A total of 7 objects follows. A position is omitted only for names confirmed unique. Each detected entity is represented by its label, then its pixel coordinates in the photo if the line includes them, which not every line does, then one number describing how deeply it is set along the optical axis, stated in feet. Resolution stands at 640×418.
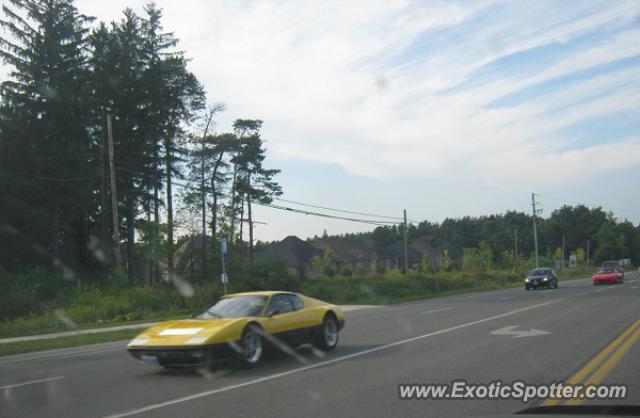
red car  140.05
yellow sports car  30.71
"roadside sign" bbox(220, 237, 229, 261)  73.77
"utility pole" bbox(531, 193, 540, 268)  248.61
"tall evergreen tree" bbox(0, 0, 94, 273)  133.18
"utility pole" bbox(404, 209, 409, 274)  163.30
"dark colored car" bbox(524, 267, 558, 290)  130.82
